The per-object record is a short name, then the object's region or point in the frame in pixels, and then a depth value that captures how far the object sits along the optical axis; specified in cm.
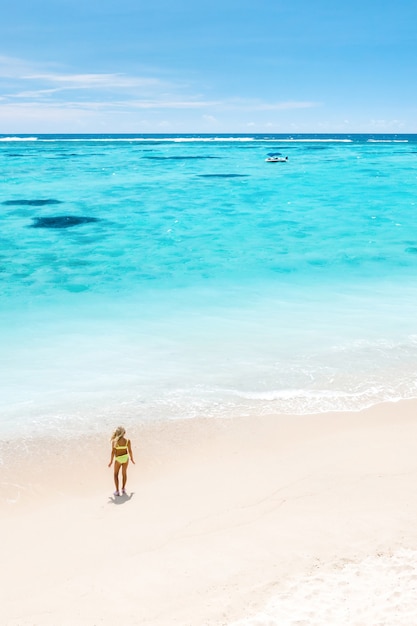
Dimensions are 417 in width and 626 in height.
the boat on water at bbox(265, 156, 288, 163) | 9525
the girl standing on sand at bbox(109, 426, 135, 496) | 974
